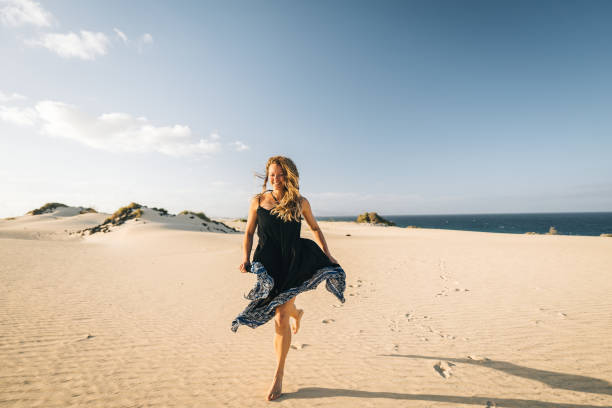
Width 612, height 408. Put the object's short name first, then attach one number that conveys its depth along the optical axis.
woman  2.94
